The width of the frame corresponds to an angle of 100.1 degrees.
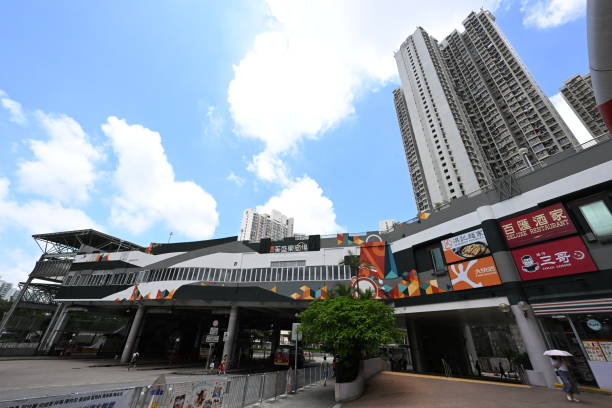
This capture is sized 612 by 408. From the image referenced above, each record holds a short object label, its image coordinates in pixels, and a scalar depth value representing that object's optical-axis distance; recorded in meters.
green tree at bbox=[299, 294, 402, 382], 14.48
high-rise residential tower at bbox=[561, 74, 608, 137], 75.88
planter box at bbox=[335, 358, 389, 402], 14.14
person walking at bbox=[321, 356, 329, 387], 20.89
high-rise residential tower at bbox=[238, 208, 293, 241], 123.29
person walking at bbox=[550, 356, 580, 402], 11.30
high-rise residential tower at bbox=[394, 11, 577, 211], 70.56
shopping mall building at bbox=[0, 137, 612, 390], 15.06
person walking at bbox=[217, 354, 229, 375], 24.45
